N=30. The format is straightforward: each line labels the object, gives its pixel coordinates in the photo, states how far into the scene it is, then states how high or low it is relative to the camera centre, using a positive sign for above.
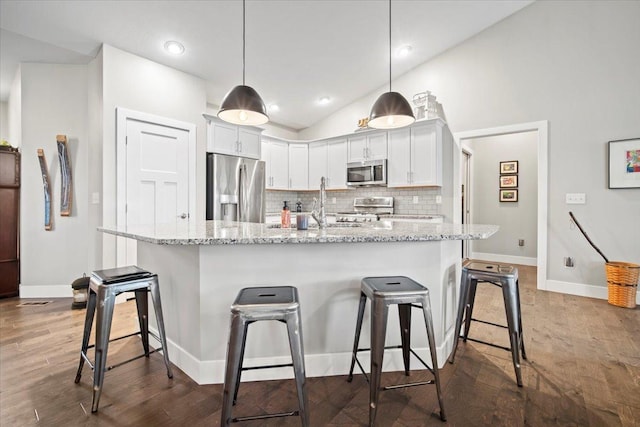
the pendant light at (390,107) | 2.34 +0.80
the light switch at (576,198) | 3.64 +0.17
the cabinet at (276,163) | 5.53 +0.90
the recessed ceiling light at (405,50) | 4.28 +2.29
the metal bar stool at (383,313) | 1.45 -0.50
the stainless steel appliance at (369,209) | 5.11 +0.05
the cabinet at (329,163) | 5.50 +0.90
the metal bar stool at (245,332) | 1.32 -0.55
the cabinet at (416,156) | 4.45 +0.85
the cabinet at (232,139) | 4.30 +1.10
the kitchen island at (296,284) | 1.80 -0.44
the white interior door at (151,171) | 3.42 +0.48
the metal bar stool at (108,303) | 1.62 -0.55
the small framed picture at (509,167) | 5.56 +0.83
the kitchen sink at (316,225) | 2.33 -0.11
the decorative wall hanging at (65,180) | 3.56 +0.36
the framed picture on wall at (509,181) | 5.57 +0.57
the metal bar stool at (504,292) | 1.84 -0.53
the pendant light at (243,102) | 2.17 +0.78
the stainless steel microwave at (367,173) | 4.92 +0.65
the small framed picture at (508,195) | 5.56 +0.30
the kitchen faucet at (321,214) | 2.19 -0.02
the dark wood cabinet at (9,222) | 3.57 -0.13
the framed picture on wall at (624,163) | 3.33 +0.54
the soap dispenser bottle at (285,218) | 2.20 -0.05
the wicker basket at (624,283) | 3.14 -0.73
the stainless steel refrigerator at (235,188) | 4.30 +0.34
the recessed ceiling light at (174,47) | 3.42 +1.86
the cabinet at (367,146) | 5.00 +1.10
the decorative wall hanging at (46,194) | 3.58 +0.20
